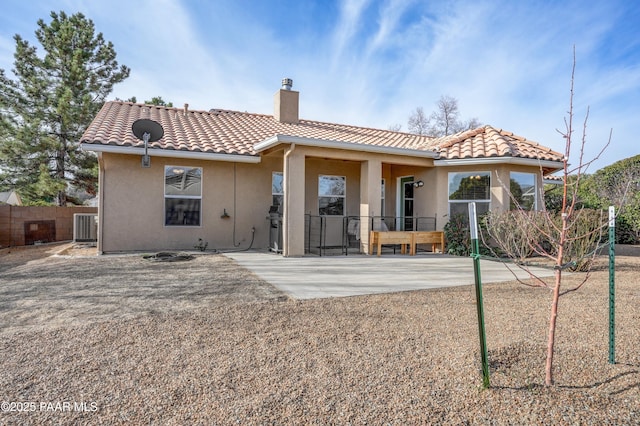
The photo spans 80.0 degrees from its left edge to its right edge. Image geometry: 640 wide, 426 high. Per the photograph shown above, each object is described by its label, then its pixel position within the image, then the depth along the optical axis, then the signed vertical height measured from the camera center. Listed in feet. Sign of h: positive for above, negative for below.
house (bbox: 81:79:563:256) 29.84 +3.66
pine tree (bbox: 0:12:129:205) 55.52 +16.15
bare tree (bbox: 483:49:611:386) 9.14 -0.43
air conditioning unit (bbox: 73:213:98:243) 37.58 -0.59
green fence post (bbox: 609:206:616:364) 10.02 -1.81
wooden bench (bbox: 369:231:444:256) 31.86 -1.45
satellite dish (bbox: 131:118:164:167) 28.91 +7.04
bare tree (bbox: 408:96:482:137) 112.68 +30.26
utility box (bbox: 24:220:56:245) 42.16 -1.08
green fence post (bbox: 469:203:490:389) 8.28 -1.48
